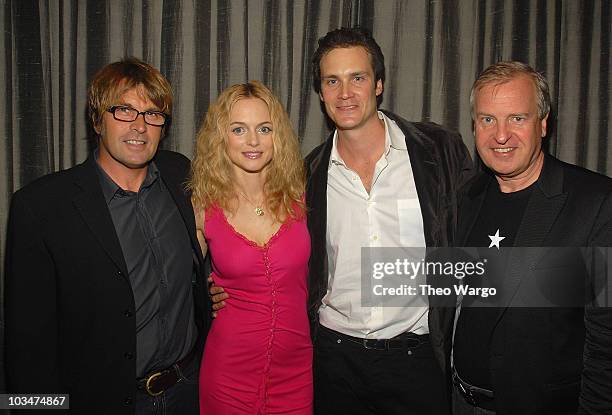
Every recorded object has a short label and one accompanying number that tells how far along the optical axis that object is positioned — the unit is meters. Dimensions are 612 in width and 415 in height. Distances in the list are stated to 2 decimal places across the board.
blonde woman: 1.95
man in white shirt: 2.00
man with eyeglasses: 1.62
